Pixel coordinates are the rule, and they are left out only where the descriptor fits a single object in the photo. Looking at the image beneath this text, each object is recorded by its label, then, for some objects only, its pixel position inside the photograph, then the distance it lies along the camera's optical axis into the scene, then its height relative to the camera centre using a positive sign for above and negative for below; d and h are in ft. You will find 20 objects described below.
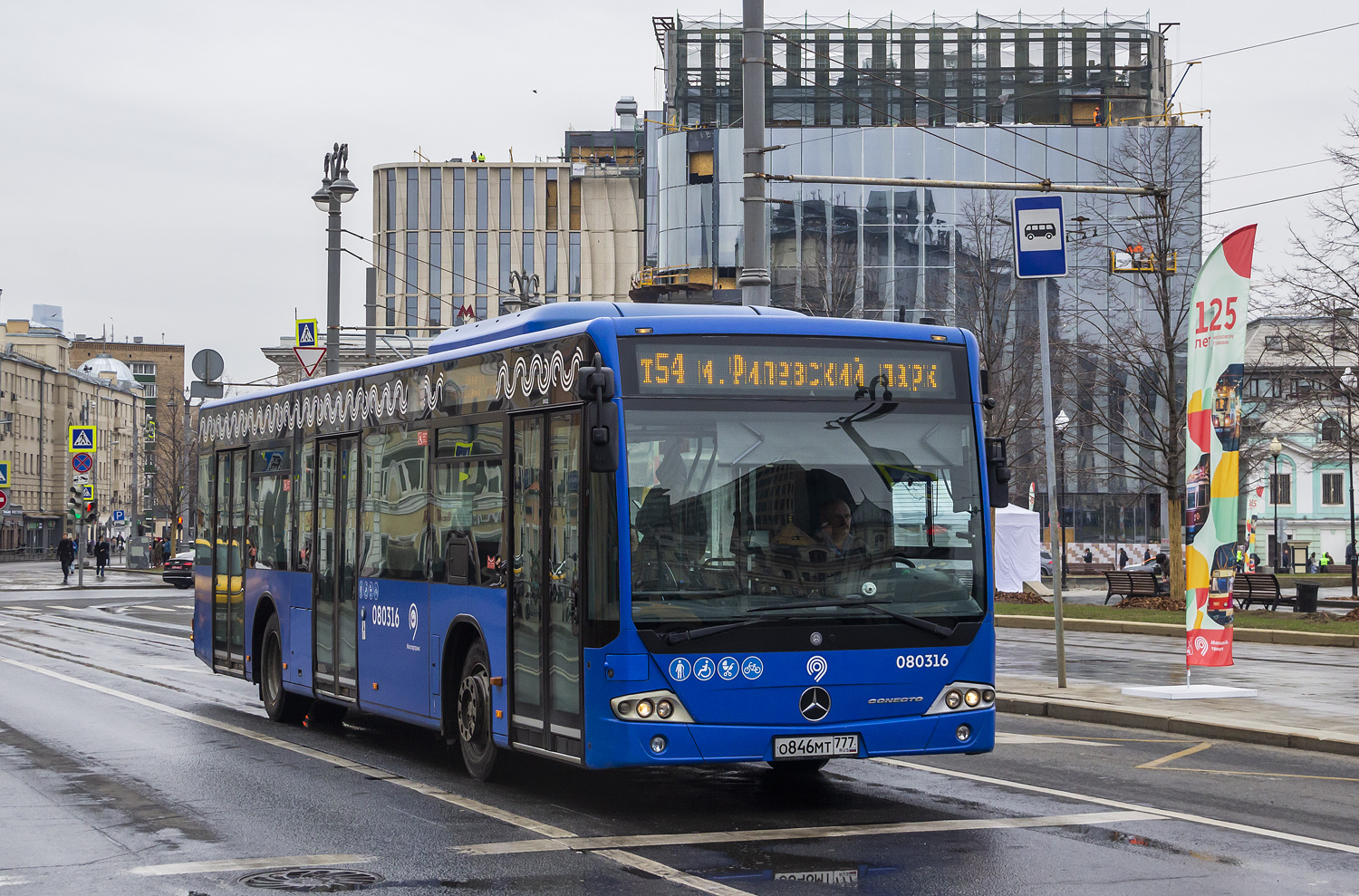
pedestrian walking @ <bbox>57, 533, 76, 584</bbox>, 190.32 -2.77
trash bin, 99.60 -4.51
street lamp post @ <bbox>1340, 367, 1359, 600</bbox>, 102.12 +7.94
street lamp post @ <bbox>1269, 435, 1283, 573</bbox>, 157.15 +5.50
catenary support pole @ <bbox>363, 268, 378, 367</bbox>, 105.81 +14.85
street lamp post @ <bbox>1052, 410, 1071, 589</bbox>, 158.51 +6.69
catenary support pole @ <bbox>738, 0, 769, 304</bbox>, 57.21 +12.90
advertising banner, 53.16 +3.48
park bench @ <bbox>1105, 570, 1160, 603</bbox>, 121.08 -4.43
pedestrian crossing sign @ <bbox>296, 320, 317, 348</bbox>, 103.71 +12.29
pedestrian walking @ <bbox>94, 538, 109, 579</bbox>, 203.41 -3.07
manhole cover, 25.12 -5.43
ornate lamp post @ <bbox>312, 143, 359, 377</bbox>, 92.38 +17.57
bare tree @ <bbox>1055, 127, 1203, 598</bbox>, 102.53 +11.95
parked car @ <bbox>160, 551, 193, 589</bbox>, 177.27 -4.44
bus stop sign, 54.34 +9.51
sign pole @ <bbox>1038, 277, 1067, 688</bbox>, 51.98 +2.50
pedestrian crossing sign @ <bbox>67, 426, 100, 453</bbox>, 168.55 +9.37
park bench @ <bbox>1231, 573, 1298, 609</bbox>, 105.29 -4.34
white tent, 133.80 -1.91
